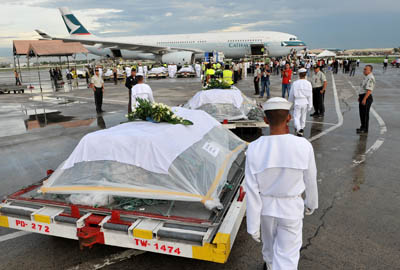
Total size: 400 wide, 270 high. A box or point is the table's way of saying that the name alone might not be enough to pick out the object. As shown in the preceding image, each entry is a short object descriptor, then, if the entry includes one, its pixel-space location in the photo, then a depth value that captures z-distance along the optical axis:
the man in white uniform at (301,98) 8.47
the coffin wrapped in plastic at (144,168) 3.41
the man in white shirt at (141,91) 8.72
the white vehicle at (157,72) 34.92
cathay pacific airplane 43.03
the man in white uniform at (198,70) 34.01
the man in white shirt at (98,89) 13.76
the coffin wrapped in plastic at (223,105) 8.34
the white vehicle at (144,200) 3.06
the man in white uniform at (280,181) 2.53
